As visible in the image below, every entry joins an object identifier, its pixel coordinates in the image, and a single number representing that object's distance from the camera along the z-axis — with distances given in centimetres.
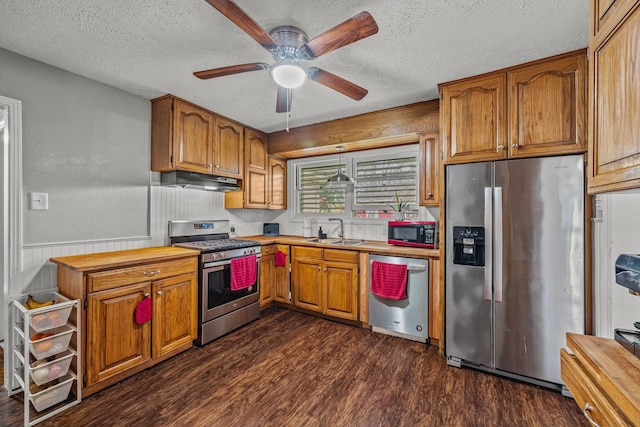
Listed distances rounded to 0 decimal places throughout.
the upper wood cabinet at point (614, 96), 96
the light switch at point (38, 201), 217
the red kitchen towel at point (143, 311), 224
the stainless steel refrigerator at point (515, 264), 206
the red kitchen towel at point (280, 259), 369
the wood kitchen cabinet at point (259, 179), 377
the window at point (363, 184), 355
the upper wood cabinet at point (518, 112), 206
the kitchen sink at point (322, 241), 368
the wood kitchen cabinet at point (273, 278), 364
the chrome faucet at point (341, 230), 393
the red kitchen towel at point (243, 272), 303
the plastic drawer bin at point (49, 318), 187
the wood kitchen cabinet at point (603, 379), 82
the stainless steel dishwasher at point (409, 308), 278
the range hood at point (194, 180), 293
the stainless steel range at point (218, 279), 279
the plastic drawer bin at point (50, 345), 184
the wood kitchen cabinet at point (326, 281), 320
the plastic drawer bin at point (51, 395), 183
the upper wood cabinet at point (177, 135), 287
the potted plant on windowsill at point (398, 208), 350
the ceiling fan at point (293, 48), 137
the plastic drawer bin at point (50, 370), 186
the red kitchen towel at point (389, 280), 285
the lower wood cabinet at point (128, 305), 202
